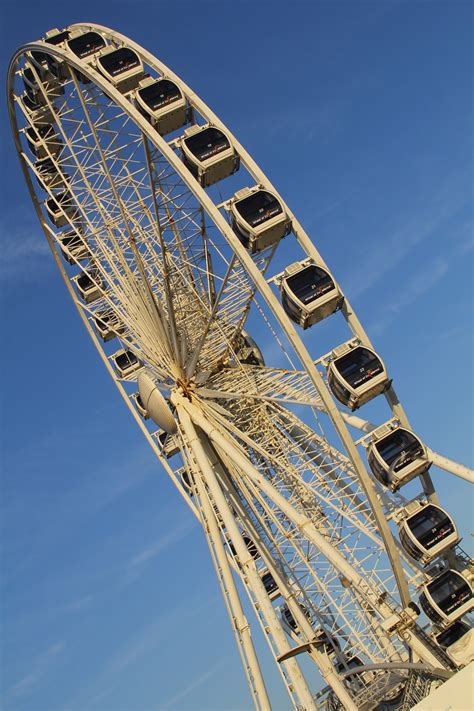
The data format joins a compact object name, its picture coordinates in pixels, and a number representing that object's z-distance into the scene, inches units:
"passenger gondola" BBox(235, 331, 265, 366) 1257.1
